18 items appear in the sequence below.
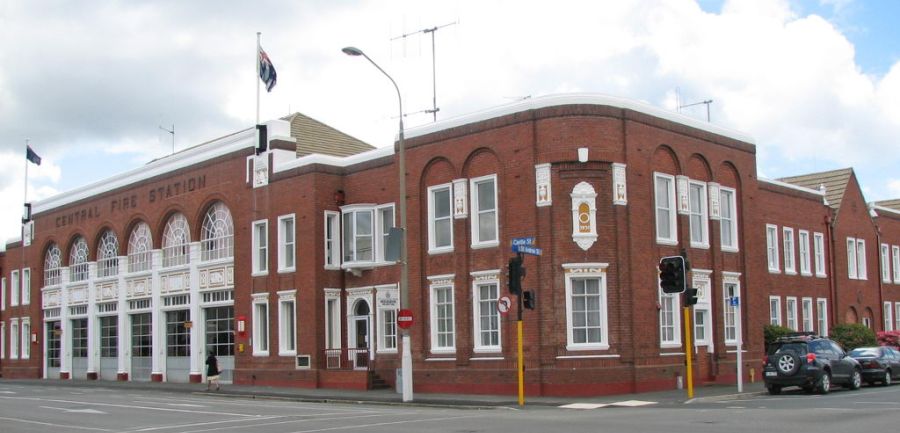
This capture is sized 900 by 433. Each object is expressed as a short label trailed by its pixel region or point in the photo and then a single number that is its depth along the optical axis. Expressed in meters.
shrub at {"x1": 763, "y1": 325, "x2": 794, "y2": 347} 38.31
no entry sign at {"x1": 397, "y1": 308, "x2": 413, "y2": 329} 28.23
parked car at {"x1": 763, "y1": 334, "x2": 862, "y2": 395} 27.23
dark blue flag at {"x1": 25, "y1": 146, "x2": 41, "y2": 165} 55.62
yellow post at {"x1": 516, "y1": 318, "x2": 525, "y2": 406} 25.70
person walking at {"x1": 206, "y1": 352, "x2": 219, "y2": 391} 36.72
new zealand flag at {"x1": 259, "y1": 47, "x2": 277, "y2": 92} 40.34
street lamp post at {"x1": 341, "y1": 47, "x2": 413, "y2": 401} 28.08
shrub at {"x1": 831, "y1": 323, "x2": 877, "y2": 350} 41.75
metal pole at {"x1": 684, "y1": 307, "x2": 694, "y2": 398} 25.38
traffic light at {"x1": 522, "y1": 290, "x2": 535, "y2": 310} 25.41
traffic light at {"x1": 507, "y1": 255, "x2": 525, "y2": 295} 25.31
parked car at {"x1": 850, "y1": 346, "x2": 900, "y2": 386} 31.22
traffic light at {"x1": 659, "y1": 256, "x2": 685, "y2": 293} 25.11
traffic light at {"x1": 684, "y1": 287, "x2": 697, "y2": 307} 25.55
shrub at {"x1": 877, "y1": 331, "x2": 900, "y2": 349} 42.66
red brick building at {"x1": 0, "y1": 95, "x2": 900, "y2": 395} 29.70
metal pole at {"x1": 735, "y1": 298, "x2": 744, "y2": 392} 28.12
